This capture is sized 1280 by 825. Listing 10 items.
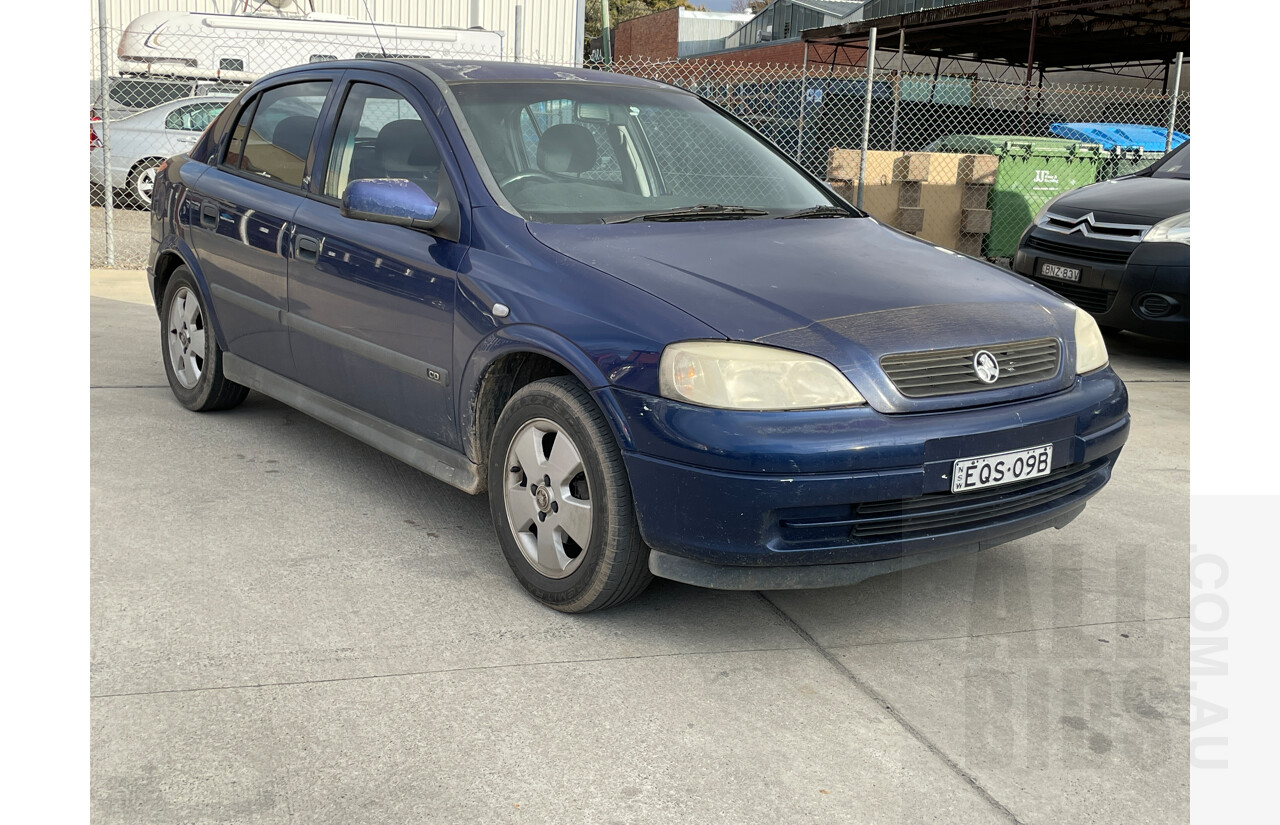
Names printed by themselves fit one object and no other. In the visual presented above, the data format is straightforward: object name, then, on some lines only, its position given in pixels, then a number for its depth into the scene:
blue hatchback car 3.07
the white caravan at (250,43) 16.19
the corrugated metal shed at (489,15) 22.53
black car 7.51
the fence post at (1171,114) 12.60
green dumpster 12.39
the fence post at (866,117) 10.59
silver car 13.86
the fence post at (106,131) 8.95
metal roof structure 22.80
